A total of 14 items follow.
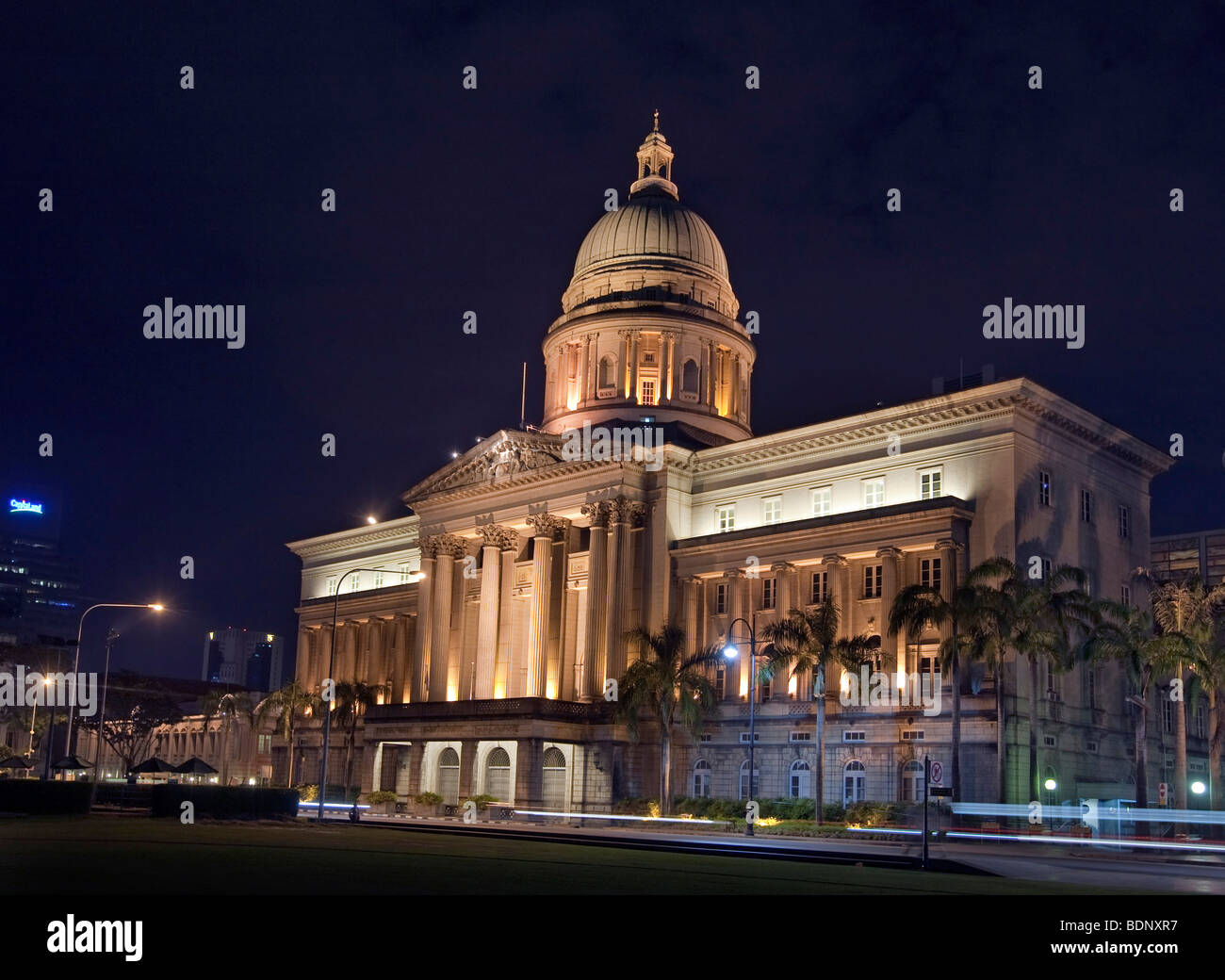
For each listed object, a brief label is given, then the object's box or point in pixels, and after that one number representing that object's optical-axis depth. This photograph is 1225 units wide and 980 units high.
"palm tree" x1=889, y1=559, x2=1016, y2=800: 56.50
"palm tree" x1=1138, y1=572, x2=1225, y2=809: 56.97
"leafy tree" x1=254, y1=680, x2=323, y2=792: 96.38
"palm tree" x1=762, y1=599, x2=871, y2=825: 61.12
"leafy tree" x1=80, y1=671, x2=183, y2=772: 140.62
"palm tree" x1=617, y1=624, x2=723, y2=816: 67.94
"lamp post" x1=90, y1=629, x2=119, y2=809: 69.69
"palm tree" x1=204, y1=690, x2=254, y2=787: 109.75
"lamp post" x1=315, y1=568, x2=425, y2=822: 60.00
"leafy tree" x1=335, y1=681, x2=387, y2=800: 88.56
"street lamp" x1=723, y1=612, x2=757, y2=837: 55.47
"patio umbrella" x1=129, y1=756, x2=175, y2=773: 81.56
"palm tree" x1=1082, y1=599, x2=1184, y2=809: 56.25
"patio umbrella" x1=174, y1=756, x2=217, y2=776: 84.88
